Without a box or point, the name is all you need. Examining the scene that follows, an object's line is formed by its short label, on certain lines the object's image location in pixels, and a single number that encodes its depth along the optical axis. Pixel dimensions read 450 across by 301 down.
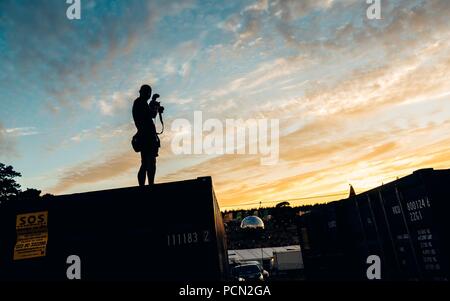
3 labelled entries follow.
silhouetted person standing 5.66
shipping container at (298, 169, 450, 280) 5.54
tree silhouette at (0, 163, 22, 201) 39.28
